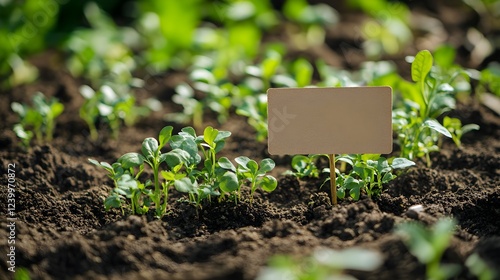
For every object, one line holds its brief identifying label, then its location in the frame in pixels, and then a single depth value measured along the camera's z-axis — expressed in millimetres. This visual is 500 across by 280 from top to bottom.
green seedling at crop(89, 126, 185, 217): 1834
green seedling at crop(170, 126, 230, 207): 1898
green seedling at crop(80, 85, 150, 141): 2541
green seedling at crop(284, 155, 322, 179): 2111
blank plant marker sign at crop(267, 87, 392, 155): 1912
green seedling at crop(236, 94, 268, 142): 2373
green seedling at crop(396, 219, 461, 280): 1384
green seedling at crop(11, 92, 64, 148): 2580
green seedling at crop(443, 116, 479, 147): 2268
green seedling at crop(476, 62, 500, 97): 2625
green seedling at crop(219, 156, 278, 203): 1932
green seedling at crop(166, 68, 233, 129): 2708
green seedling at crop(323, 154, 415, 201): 1936
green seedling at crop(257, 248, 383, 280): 1318
